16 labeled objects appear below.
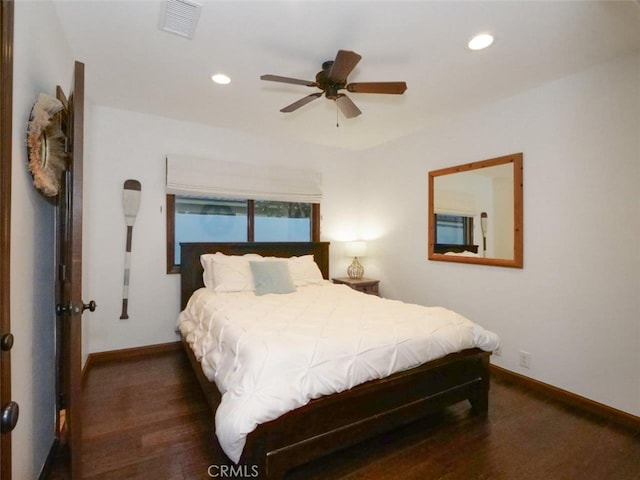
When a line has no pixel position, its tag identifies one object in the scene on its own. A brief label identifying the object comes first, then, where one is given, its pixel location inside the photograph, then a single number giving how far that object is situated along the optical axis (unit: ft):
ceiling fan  6.11
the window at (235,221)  11.35
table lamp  13.87
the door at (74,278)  4.50
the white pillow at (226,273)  9.96
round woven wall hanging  4.44
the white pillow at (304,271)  11.28
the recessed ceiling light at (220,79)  8.02
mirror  9.12
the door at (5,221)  2.77
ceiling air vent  5.62
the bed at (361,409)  4.94
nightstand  12.81
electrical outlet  8.76
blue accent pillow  9.83
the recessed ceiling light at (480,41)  6.49
